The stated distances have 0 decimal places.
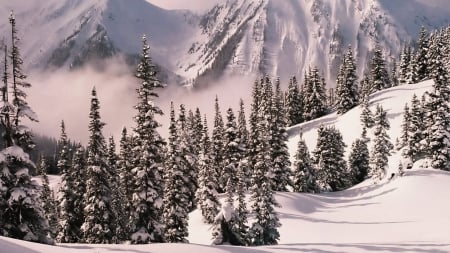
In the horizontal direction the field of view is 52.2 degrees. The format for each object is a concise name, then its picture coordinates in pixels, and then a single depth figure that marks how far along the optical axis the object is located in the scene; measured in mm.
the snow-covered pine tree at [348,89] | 98375
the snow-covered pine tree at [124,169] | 47469
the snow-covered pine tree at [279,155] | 60812
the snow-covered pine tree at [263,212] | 31938
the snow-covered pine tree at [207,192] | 46625
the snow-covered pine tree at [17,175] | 23500
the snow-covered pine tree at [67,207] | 42062
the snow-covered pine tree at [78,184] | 42069
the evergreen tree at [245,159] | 60638
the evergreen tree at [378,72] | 102375
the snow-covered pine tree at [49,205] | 54281
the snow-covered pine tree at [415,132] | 63344
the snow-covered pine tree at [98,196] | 33938
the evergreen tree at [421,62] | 97500
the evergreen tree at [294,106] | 105312
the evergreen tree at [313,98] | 103438
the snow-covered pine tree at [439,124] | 53906
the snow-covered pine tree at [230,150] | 58356
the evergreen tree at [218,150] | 63094
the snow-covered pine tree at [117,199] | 41584
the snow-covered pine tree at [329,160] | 69812
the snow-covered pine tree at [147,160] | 30109
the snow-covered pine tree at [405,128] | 72700
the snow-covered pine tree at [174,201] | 38562
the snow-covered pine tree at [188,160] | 51741
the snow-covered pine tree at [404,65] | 106350
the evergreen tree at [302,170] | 64312
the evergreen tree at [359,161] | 75875
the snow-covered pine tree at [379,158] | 62594
